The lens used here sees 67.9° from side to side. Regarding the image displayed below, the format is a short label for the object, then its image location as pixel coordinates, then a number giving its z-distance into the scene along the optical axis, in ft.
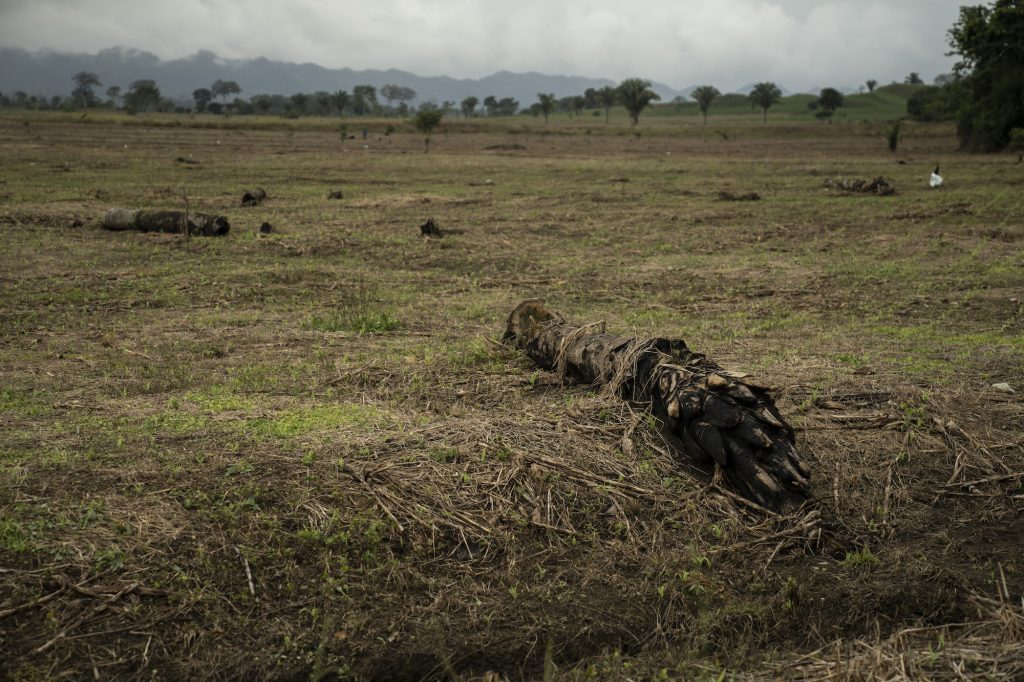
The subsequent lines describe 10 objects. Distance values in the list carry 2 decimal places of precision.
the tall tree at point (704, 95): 316.85
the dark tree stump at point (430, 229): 47.42
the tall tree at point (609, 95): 378.12
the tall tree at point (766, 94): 303.89
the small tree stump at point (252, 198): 61.00
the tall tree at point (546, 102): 334.28
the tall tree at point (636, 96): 274.36
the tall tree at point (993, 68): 107.55
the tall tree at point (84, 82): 538.06
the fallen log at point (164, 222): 46.16
